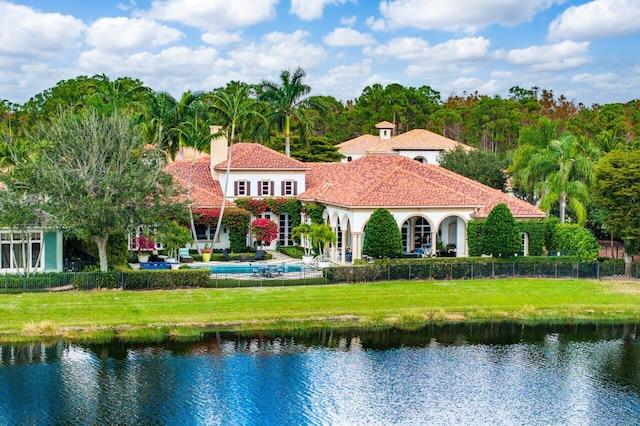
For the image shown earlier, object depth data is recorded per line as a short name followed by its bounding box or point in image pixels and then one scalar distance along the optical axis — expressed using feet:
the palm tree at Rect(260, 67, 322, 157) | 207.92
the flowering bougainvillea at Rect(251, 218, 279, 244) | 168.14
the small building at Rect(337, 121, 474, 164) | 279.90
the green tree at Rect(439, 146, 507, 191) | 211.00
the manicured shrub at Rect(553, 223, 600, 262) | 150.92
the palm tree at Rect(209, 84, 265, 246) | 161.18
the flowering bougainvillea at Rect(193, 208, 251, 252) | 170.50
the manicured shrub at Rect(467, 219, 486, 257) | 153.48
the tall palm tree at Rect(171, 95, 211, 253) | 160.86
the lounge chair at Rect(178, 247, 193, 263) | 161.58
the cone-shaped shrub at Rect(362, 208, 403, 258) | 143.43
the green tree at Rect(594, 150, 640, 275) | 145.79
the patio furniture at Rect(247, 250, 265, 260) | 163.63
